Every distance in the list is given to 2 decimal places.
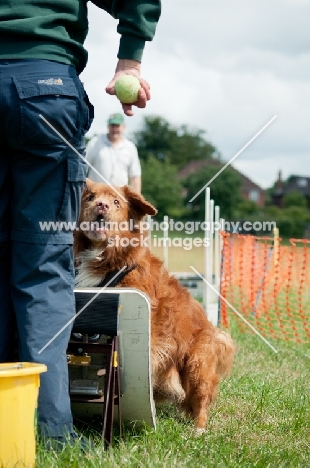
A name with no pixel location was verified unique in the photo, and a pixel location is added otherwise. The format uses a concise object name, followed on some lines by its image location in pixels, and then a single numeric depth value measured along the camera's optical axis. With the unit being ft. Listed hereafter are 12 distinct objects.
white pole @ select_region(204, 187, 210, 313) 22.15
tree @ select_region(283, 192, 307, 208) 231.09
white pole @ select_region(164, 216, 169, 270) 24.70
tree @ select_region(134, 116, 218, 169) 276.00
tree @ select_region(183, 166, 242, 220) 180.65
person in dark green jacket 7.83
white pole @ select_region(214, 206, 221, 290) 24.70
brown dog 11.91
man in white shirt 25.21
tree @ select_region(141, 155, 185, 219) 210.79
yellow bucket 7.26
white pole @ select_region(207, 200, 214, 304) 23.09
